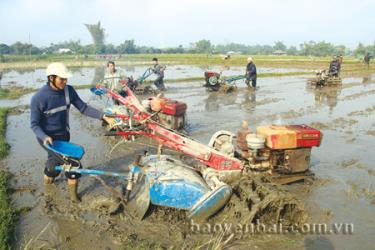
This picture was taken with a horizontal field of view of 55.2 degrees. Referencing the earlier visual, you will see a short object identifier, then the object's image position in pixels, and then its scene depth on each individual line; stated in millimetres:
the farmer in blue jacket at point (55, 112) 4707
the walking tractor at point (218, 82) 17362
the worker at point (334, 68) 19344
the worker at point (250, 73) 17969
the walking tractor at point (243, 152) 5070
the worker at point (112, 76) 10008
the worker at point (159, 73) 16719
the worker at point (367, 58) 34466
